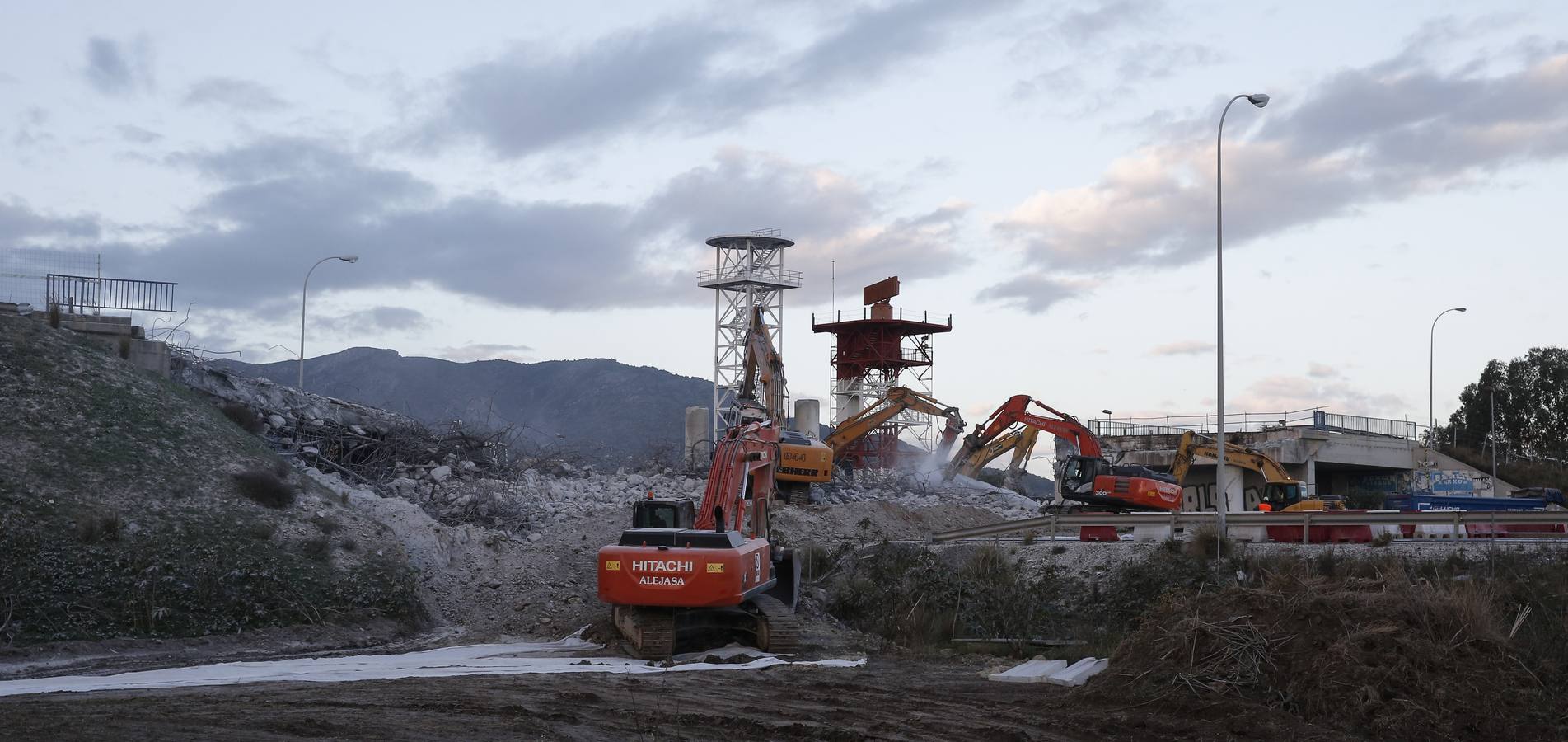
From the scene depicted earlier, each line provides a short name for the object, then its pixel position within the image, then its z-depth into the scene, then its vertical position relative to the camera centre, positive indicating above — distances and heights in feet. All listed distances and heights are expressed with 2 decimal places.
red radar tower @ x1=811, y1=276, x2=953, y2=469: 228.84 +15.54
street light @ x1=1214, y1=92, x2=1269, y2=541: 85.05 +10.10
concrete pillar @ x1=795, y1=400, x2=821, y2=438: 191.42 +2.93
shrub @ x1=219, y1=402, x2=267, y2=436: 103.60 +0.88
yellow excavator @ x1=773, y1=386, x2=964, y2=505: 149.07 +2.38
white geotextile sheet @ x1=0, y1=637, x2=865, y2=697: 50.80 -10.37
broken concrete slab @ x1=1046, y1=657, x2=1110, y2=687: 51.88 -9.55
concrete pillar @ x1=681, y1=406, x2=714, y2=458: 178.60 +1.47
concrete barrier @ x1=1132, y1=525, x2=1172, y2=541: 92.12 -6.70
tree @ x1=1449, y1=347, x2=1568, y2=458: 241.96 +7.98
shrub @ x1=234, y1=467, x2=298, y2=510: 85.40 -4.04
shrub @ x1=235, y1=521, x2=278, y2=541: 79.90 -6.30
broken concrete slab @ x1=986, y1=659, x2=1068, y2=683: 54.29 -9.95
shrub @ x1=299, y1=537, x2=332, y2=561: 80.23 -7.45
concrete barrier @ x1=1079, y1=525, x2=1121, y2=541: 96.48 -7.01
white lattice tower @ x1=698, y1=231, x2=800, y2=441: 211.20 +25.35
